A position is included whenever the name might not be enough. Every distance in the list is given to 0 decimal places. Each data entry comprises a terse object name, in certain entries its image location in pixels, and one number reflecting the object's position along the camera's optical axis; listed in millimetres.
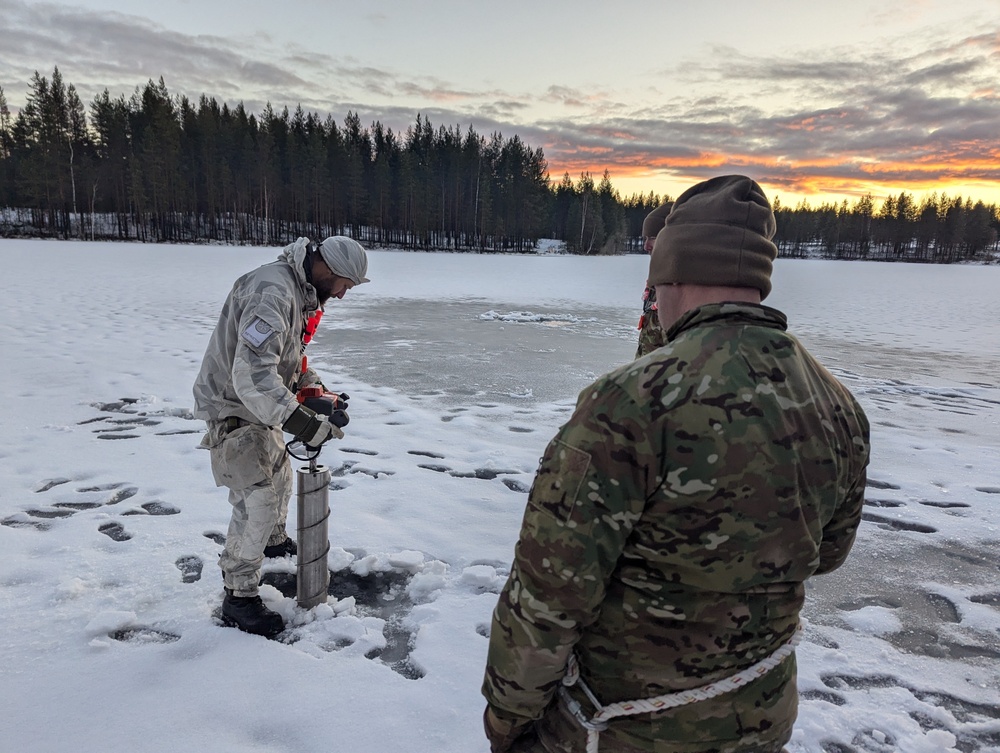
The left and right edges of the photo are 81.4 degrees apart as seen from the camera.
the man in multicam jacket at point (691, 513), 1126
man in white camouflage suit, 2861
